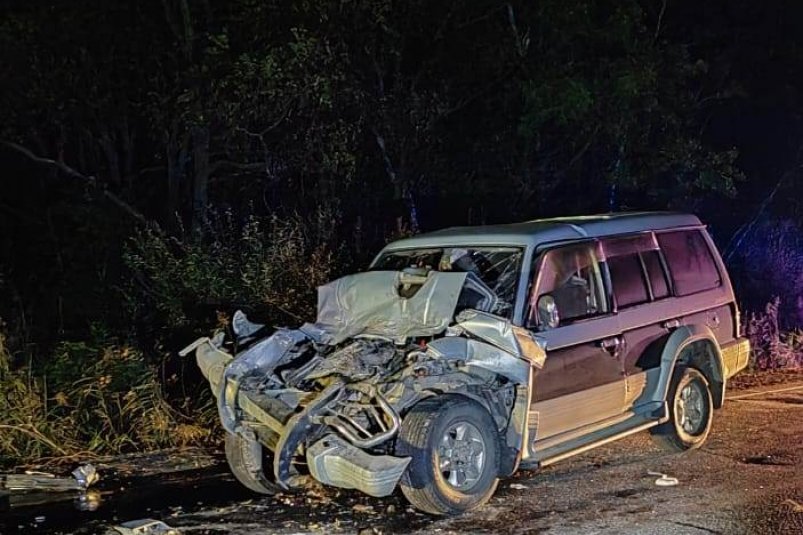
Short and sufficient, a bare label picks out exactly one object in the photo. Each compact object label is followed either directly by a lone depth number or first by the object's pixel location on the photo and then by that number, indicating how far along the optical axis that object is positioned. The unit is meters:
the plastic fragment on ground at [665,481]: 6.82
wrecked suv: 6.02
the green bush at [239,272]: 10.59
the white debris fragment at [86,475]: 7.19
